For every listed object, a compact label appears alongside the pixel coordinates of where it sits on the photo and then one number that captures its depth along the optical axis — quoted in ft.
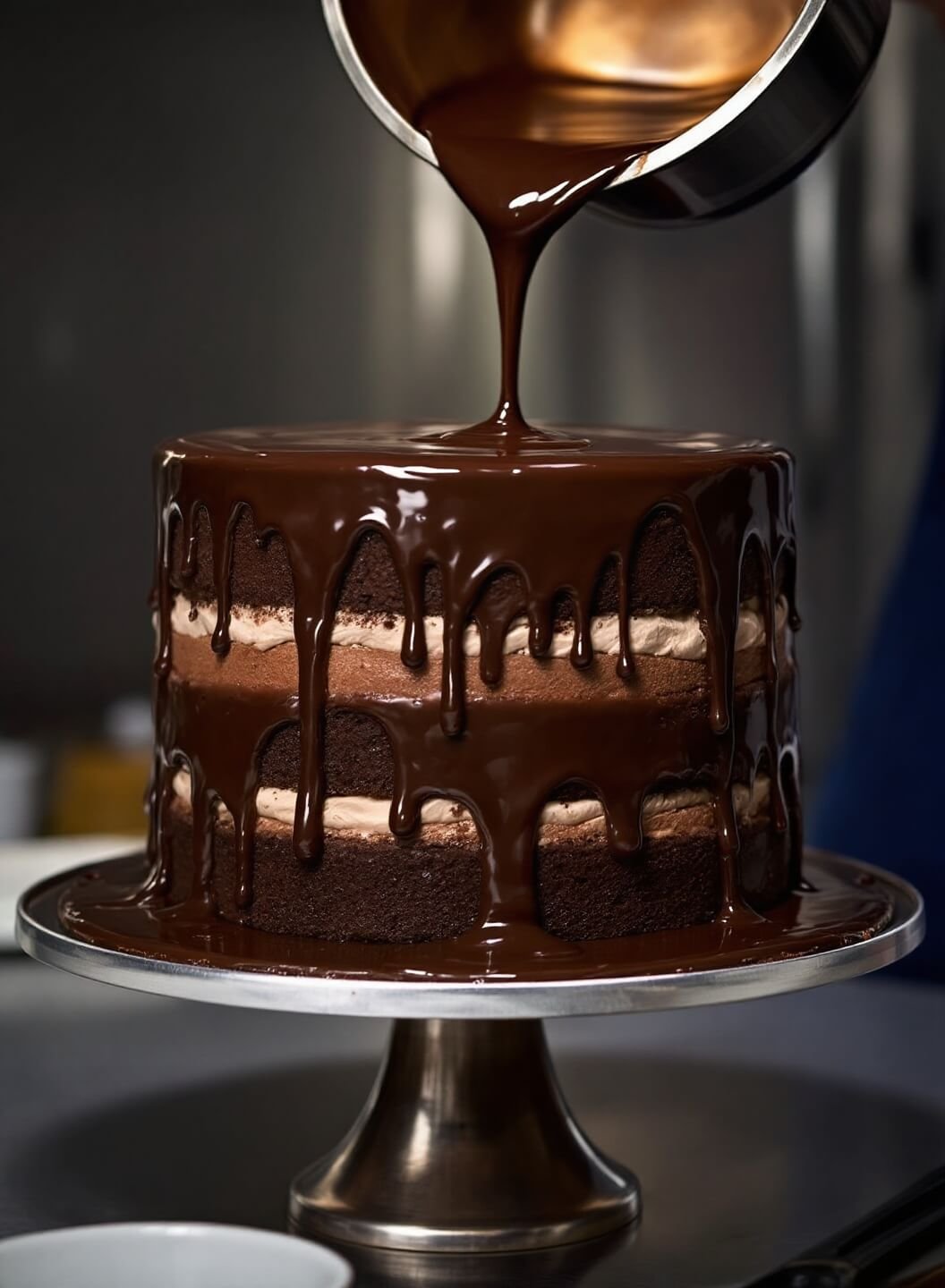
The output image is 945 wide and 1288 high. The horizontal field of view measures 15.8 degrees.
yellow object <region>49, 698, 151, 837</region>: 5.77
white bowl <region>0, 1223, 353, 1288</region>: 3.06
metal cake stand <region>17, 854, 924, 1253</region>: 3.51
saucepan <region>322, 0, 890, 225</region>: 3.47
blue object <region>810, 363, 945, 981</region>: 5.01
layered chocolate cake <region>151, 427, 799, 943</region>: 3.35
